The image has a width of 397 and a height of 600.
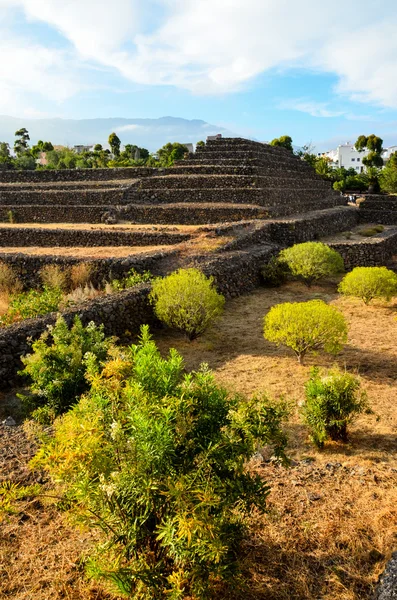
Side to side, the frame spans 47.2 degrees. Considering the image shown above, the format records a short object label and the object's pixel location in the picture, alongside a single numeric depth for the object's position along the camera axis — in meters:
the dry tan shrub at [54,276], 13.42
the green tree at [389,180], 38.31
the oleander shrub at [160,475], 2.49
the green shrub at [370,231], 21.62
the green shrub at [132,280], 11.99
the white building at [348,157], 103.69
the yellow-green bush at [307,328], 7.66
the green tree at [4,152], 57.31
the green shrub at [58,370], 5.93
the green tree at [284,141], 49.97
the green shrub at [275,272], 14.28
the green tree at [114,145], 58.93
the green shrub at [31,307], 9.50
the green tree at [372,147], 51.20
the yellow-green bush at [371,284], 11.55
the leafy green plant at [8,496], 2.54
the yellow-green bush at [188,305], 8.99
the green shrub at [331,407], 5.48
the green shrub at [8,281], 13.98
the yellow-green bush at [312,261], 13.79
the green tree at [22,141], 67.75
